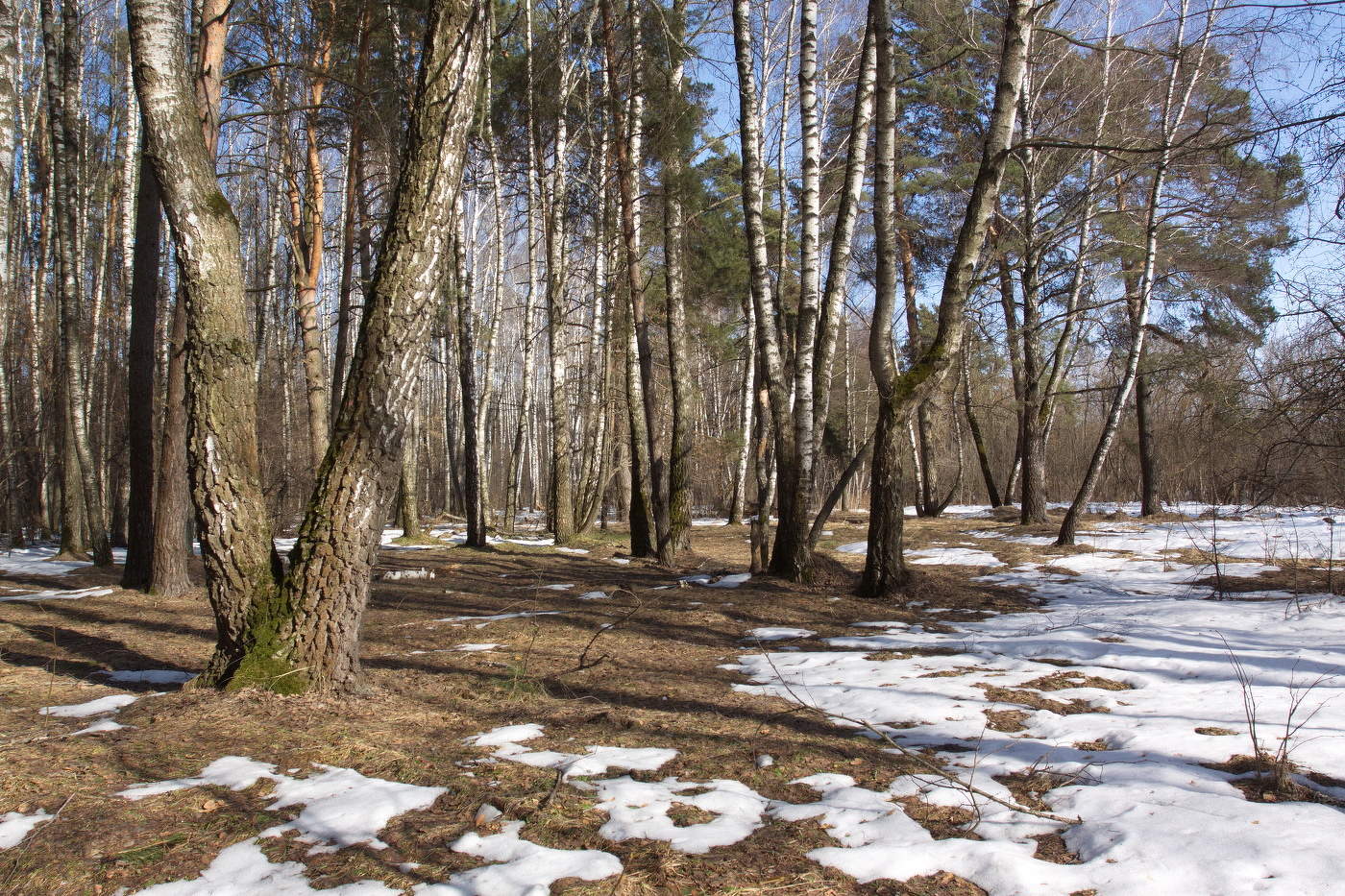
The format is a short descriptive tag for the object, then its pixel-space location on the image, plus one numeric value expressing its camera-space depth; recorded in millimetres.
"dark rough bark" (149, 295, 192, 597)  6891
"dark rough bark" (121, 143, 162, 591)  7445
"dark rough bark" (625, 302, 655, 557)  10977
